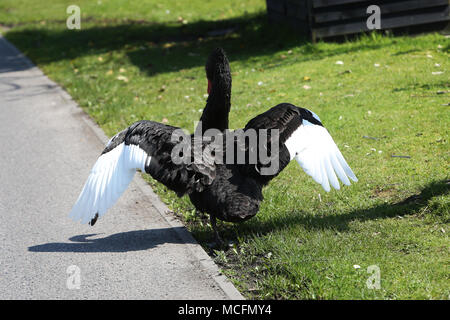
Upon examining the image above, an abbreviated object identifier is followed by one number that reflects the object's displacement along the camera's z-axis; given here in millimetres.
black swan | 8906
